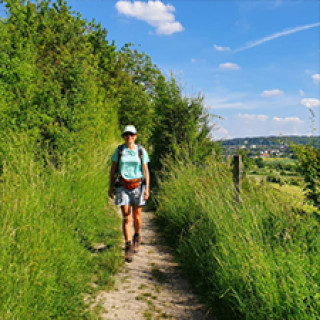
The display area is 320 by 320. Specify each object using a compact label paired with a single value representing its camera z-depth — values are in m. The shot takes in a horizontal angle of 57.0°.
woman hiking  5.02
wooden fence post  5.06
